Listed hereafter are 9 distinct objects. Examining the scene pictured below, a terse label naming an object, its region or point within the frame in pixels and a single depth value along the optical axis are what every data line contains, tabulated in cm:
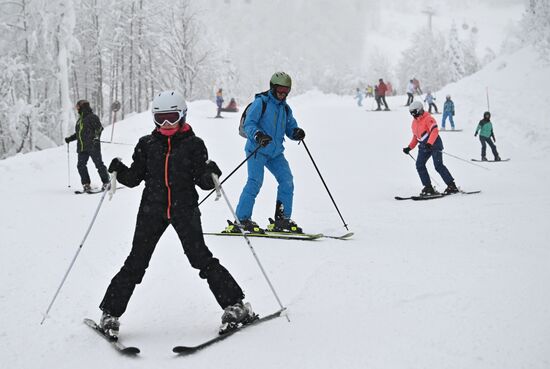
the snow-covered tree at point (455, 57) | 6956
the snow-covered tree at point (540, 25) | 2305
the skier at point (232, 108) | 3146
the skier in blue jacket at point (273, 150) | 592
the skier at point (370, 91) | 4703
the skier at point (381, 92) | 2776
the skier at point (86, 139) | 1003
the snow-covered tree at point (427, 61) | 7481
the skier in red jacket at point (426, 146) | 947
